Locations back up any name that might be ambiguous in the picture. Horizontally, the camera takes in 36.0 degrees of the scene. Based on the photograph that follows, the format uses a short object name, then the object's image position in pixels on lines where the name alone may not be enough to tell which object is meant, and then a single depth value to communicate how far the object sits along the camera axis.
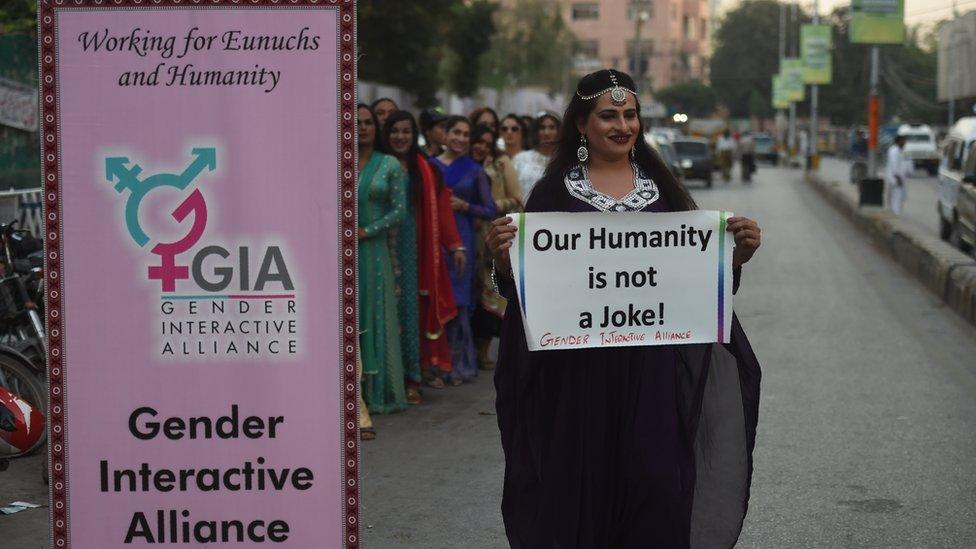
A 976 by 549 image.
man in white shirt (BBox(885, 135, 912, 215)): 25.38
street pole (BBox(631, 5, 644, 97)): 58.49
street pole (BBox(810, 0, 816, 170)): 49.67
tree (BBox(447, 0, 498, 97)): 31.42
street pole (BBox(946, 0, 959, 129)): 34.38
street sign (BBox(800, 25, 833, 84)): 42.53
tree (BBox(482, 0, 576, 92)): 53.13
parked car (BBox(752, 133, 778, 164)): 70.25
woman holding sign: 4.13
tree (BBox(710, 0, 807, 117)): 104.44
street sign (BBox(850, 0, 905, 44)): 26.19
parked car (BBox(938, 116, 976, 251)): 18.47
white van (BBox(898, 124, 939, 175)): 52.53
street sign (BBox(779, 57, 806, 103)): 57.22
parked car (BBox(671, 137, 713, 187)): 42.19
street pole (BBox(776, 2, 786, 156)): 86.74
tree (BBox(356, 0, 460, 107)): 24.73
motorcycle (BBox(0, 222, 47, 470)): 6.52
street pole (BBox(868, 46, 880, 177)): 27.94
